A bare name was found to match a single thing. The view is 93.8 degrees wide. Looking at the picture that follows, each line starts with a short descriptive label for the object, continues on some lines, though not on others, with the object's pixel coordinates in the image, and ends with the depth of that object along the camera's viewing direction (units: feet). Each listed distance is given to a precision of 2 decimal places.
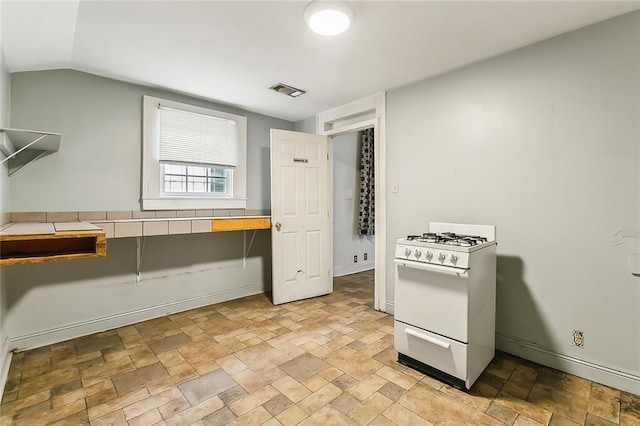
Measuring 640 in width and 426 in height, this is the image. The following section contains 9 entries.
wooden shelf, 5.23
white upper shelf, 6.38
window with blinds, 10.00
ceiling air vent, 9.93
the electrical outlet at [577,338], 6.73
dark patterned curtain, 16.71
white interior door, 11.54
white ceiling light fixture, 5.67
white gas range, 6.15
